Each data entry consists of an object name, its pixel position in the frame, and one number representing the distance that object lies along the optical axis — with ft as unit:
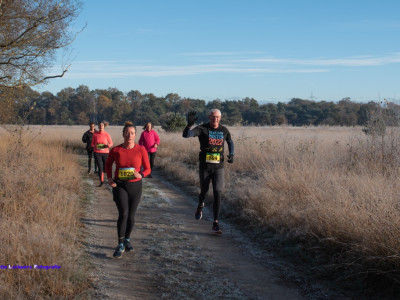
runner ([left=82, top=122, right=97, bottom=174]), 41.44
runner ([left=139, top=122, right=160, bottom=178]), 40.34
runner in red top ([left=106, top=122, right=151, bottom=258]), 17.17
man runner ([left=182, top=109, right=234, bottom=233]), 21.63
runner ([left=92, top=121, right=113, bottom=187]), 35.76
